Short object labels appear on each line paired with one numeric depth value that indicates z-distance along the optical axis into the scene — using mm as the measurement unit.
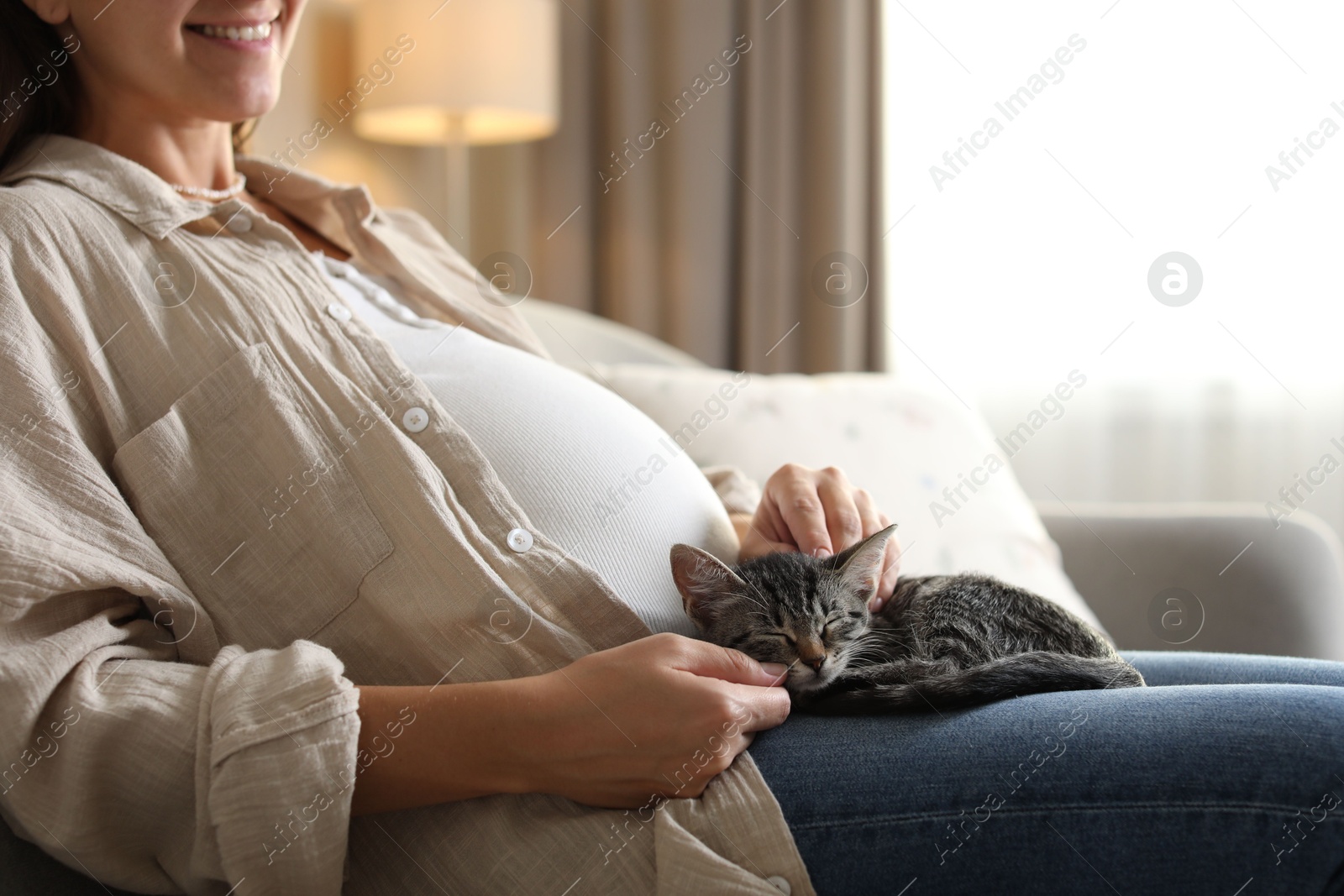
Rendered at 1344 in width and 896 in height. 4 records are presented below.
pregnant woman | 598
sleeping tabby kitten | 754
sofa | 1224
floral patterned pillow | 1243
